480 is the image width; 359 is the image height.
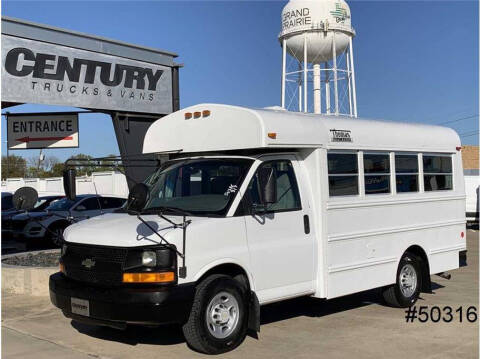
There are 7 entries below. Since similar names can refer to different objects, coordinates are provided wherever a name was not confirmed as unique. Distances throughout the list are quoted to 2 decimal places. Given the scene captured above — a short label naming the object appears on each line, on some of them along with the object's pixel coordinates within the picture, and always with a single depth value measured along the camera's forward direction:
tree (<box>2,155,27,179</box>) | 66.88
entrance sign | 12.56
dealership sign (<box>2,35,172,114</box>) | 10.45
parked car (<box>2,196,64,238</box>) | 17.66
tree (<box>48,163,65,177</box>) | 62.63
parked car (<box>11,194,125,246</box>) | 16.75
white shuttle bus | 5.83
